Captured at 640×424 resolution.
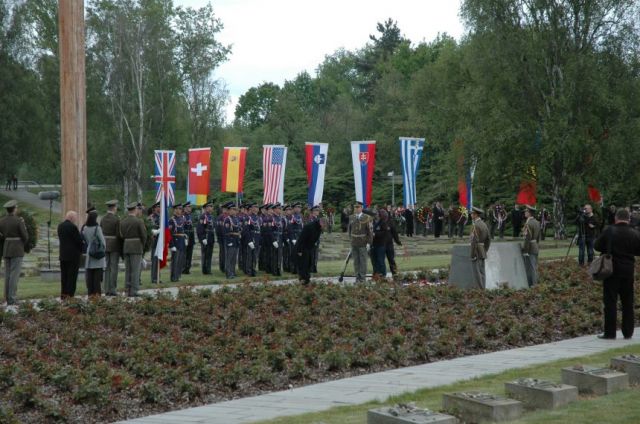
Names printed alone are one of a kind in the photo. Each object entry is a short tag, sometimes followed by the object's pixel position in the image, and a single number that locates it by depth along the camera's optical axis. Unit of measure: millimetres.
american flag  31547
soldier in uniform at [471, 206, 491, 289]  20641
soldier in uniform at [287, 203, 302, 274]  28047
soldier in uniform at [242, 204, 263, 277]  26703
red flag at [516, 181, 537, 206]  49562
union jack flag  23953
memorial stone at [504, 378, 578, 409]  8836
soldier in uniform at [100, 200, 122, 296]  20719
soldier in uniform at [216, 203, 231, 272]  26203
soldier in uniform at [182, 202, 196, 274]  25844
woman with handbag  19219
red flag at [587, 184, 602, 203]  47625
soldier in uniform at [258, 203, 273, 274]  27297
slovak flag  30344
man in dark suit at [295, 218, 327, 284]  21672
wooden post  19688
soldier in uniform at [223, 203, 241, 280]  25688
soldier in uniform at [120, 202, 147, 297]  20453
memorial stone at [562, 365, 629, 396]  9594
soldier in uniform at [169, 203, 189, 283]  24250
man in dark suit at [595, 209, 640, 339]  14633
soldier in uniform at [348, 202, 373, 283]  23844
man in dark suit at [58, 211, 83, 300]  18797
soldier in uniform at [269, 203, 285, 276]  27172
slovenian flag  30998
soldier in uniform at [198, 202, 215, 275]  26703
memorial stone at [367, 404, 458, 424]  7395
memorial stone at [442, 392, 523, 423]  8203
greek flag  32375
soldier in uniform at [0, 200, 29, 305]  18516
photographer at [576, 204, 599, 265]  28203
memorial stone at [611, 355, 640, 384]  10289
